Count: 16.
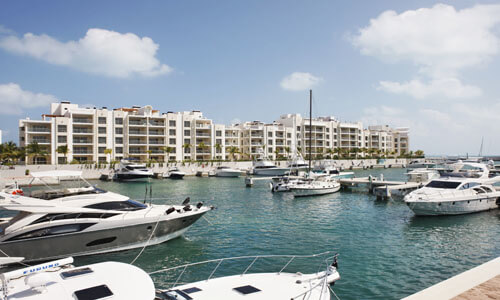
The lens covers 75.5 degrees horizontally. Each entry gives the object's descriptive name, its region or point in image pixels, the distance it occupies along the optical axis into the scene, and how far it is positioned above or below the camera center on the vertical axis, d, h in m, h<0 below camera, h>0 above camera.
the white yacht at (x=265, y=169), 77.76 -3.37
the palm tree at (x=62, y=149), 72.42 +1.43
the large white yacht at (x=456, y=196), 25.09 -3.34
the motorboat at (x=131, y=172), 63.66 -3.26
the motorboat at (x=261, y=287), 8.23 -3.62
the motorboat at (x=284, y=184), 41.45 -3.82
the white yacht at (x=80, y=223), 14.75 -3.37
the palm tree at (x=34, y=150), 69.84 +1.28
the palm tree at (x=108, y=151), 77.31 +1.12
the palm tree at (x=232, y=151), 98.44 +1.33
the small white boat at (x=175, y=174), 69.06 -3.99
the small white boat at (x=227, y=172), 73.94 -3.85
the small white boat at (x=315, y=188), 38.06 -4.01
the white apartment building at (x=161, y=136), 76.44 +5.72
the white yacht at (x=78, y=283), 6.85 -2.93
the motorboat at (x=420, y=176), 42.06 -2.90
